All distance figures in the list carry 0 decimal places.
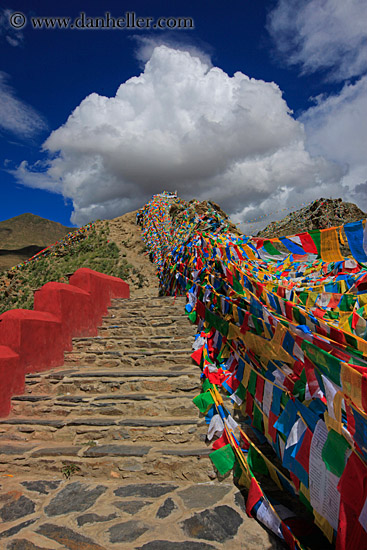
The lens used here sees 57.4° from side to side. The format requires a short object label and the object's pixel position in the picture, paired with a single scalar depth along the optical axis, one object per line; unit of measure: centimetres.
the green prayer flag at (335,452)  199
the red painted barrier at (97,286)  661
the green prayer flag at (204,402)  396
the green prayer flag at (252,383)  351
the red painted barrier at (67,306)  556
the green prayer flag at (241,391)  384
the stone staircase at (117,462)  262
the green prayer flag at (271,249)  609
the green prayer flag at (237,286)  440
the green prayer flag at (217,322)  461
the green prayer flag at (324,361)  199
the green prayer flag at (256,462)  315
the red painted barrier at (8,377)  438
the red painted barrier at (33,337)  467
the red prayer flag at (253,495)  273
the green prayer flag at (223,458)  330
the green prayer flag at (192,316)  607
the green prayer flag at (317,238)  466
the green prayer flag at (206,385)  421
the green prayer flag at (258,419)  334
